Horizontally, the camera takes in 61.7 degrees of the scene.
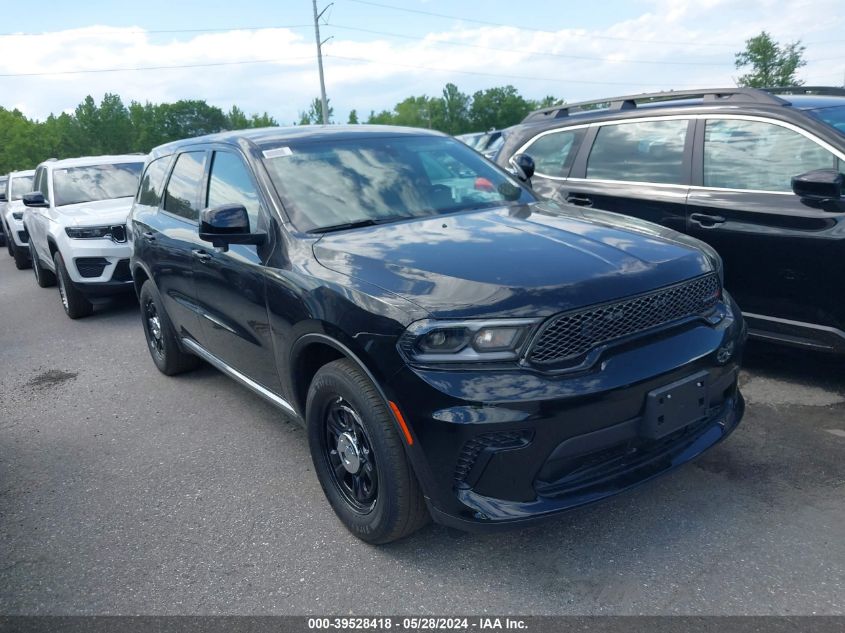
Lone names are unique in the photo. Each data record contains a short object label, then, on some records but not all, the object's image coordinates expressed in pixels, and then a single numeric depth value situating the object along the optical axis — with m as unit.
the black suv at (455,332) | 2.51
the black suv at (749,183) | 4.11
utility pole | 42.19
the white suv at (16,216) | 12.83
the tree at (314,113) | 92.44
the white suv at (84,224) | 7.79
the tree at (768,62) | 53.56
